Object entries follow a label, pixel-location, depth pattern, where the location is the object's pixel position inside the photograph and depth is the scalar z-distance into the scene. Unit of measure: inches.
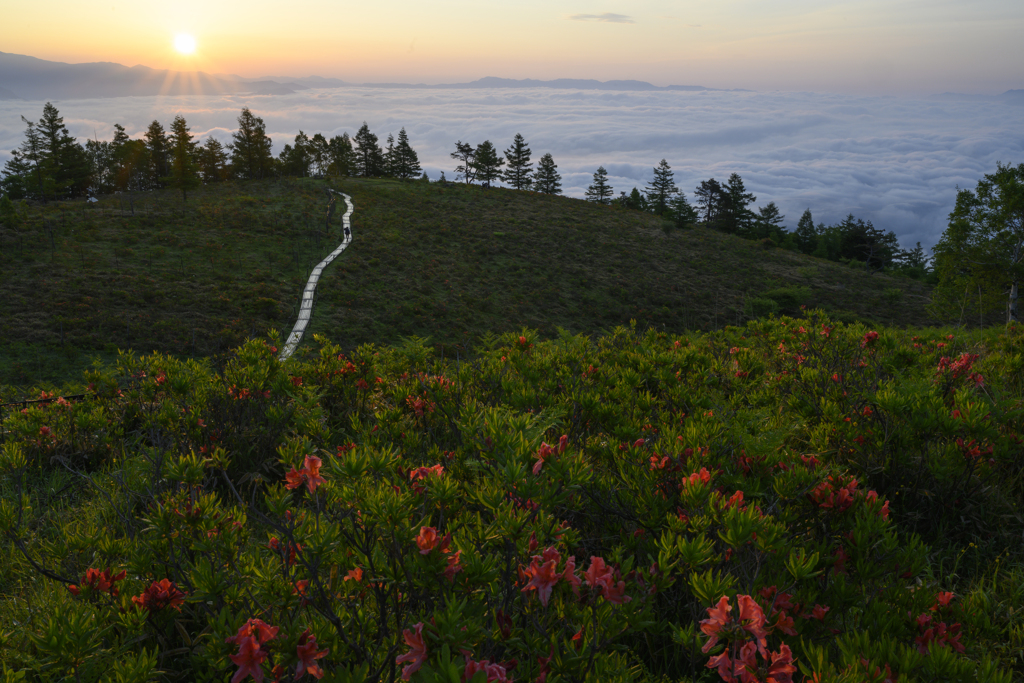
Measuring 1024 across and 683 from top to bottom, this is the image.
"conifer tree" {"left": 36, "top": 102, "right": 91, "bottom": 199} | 1854.1
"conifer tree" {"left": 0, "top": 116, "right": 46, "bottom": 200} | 1823.3
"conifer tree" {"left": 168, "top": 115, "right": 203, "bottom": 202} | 1747.0
